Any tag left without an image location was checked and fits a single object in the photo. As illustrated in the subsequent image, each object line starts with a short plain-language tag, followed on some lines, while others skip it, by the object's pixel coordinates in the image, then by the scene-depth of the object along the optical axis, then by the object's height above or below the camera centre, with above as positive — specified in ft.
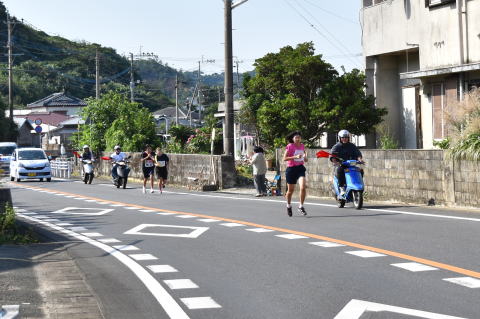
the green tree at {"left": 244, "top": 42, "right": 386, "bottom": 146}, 105.29 +7.30
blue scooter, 60.49 -2.01
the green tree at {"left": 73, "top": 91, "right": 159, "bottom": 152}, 152.15 +7.22
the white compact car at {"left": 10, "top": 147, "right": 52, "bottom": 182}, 138.21 +0.10
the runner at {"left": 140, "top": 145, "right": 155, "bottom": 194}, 98.37 -0.31
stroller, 86.28 -2.94
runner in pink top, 57.41 -0.43
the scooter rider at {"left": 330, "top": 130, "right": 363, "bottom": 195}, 61.67 +0.51
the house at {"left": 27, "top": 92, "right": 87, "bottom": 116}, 384.47 +27.17
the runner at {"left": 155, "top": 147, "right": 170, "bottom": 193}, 100.83 -0.29
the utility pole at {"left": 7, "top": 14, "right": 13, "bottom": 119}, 244.42 +29.55
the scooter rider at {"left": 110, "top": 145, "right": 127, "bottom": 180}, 114.42 +0.69
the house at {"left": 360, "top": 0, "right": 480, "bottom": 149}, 86.89 +10.89
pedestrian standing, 86.28 -1.25
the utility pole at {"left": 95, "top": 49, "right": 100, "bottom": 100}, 209.95 +22.48
